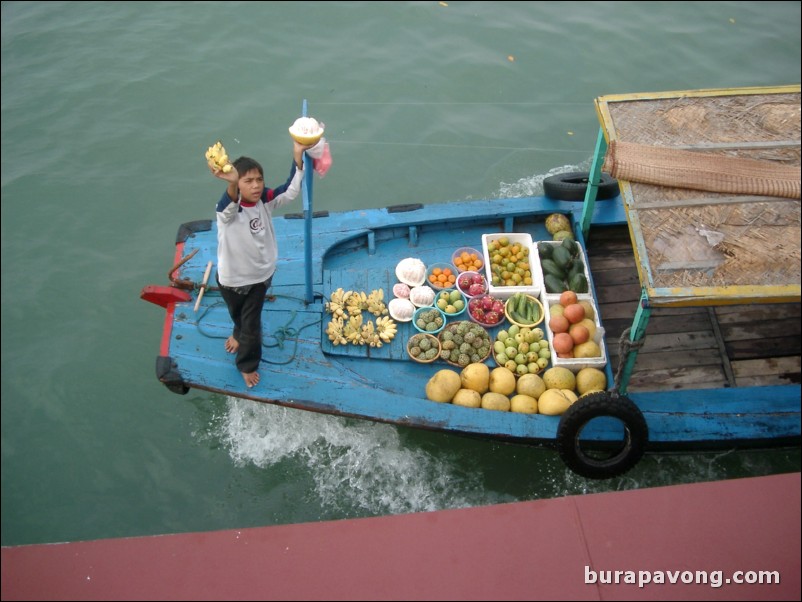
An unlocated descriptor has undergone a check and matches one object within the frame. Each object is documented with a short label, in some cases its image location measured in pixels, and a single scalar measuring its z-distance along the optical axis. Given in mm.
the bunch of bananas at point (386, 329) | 5270
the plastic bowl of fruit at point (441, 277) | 5594
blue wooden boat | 4582
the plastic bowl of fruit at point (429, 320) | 5320
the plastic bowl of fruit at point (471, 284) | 5527
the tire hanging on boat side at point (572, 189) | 5824
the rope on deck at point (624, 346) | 4391
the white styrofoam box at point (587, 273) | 5348
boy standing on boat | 4062
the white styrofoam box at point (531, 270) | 5484
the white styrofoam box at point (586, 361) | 4980
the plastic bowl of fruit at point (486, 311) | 5352
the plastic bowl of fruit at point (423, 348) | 5133
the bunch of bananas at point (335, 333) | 5199
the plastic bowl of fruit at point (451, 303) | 5414
